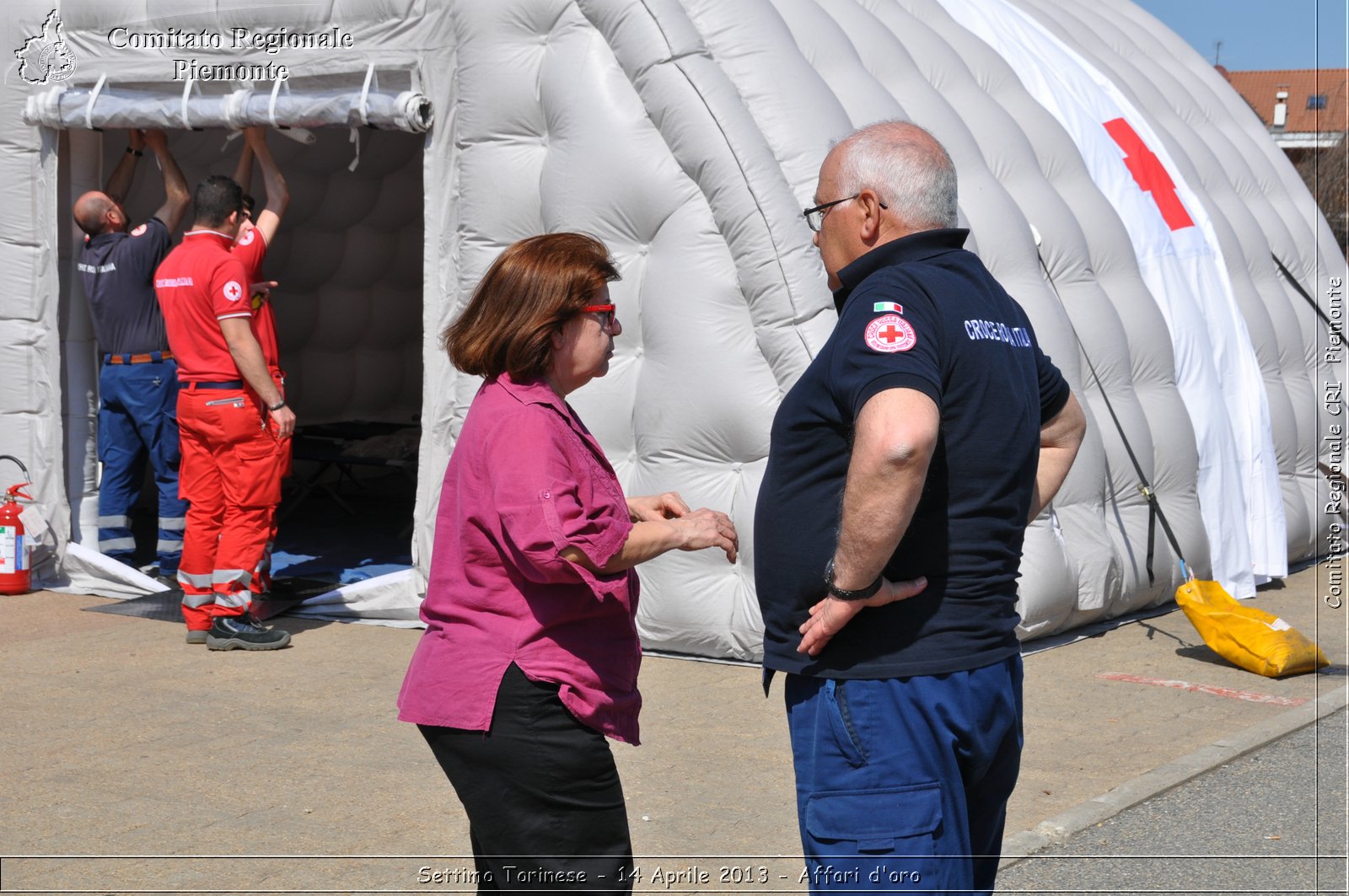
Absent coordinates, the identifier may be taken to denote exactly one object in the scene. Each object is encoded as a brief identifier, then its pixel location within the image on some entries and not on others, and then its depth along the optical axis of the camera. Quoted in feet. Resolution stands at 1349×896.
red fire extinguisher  23.48
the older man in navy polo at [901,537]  7.83
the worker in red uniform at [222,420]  19.95
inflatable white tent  19.76
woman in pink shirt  8.45
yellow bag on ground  20.17
